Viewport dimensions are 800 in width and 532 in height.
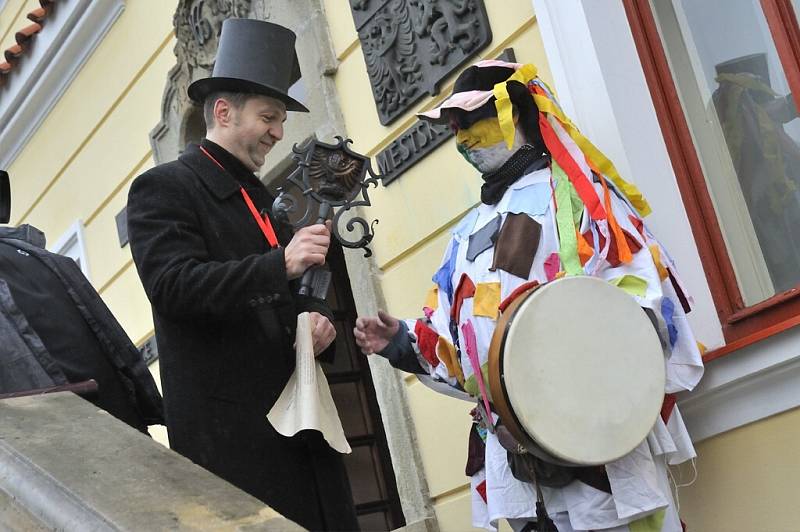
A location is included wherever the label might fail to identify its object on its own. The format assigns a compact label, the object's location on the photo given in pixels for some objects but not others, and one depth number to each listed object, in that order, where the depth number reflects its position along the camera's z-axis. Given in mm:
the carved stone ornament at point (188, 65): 6113
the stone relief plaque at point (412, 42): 4477
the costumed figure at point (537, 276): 3104
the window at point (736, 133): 3529
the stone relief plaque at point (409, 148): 4633
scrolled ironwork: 3278
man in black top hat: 3098
